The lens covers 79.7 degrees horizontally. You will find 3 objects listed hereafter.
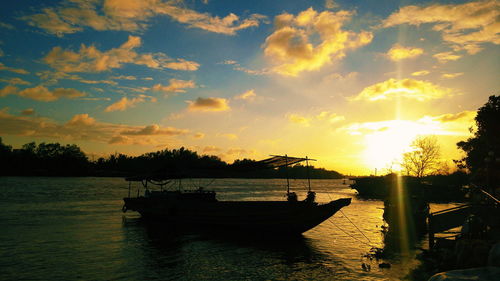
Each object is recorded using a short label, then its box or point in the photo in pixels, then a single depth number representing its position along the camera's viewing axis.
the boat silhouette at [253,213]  23.88
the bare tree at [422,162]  69.69
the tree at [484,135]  43.16
